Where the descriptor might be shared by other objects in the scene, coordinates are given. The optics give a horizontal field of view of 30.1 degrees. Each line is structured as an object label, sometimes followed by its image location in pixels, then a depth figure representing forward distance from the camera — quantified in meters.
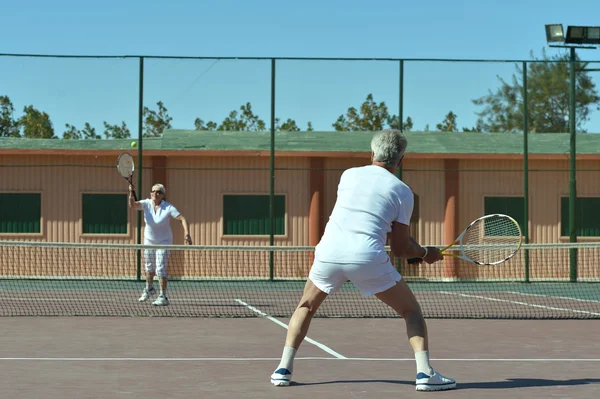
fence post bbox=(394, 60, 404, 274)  22.39
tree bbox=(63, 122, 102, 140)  52.88
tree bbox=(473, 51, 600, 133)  63.12
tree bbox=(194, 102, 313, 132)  53.03
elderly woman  14.04
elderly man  6.62
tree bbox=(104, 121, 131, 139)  44.68
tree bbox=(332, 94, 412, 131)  50.78
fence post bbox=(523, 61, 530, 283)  22.50
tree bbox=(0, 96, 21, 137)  42.78
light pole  22.39
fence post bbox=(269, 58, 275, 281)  22.17
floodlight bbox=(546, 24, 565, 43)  22.52
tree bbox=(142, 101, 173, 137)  53.18
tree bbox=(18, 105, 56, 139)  43.48
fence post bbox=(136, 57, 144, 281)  21.84
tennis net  14.20
